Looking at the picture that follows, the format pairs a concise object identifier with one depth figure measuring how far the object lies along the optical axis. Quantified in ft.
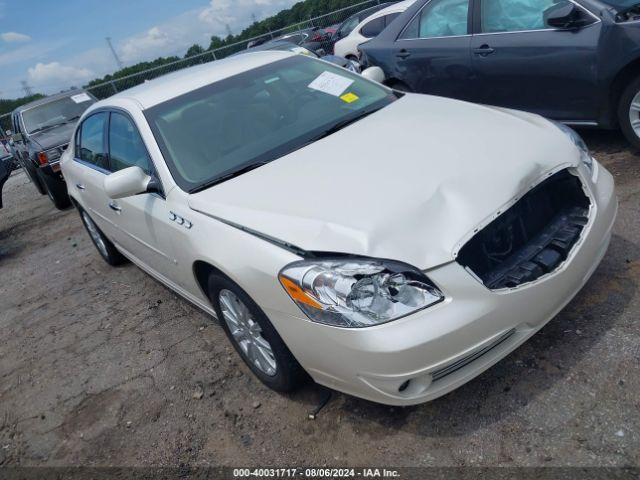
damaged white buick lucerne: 7.06
